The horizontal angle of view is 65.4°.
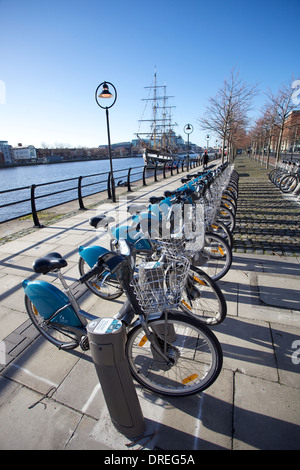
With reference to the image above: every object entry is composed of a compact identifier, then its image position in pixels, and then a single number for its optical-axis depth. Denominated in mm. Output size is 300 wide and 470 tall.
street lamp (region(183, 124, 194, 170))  16875
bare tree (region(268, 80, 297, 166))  14156
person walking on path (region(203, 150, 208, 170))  18723
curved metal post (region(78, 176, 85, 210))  8069
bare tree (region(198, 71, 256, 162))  14573
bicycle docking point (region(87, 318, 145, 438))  1320
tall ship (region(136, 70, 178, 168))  60625
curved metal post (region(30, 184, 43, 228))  6049
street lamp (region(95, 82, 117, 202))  7789
